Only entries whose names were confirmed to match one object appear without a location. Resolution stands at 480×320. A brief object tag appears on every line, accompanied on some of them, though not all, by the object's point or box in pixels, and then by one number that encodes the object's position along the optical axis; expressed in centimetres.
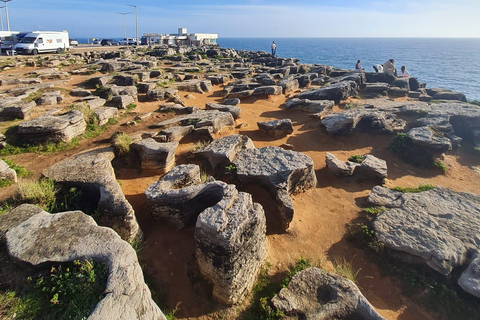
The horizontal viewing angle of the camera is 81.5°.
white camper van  3641
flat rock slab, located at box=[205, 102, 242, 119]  1480
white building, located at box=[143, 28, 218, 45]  6619
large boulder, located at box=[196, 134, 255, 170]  925
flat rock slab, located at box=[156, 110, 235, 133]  1237
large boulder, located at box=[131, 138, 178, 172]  924
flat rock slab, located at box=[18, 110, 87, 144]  1024
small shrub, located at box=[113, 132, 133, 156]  981
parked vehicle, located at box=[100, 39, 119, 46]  6702
